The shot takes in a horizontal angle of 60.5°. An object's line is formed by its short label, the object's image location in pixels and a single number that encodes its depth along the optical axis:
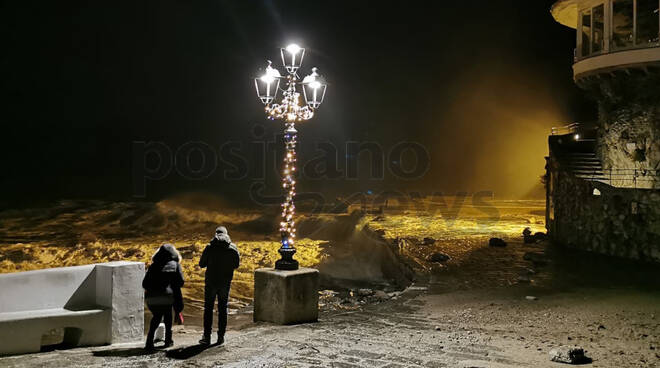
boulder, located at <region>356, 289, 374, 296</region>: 17.12
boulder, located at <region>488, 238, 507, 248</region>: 21.61
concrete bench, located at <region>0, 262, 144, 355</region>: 7.57
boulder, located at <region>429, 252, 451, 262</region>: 19.09
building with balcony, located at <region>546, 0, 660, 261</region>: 18.80
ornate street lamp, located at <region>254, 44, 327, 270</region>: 10.46
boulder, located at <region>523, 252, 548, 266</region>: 17.86
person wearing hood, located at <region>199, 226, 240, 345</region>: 8.12
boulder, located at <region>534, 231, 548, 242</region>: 23.13
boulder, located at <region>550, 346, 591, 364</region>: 7.08
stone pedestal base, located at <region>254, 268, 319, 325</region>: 9.75
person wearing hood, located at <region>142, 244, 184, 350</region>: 7.59
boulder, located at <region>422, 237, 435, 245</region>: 22.73
